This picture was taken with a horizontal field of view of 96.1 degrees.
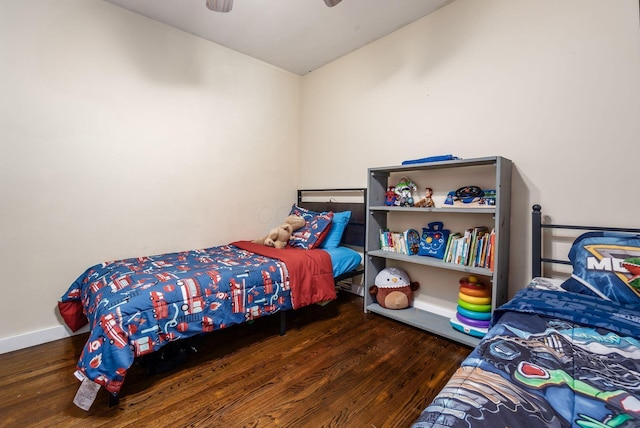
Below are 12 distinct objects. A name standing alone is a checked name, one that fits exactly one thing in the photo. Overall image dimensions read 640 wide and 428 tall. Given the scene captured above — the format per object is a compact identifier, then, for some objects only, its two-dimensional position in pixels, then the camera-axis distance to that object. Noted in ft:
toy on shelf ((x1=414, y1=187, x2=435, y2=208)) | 7.80
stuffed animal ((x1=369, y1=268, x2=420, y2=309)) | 8.14
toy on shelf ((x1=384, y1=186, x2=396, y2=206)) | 8.50
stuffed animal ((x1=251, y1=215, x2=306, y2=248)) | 8.96
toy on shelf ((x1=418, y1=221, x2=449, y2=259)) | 7.59
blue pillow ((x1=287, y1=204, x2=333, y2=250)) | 8.70
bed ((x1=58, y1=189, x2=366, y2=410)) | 4.58
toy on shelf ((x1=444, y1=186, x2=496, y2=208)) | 6.56
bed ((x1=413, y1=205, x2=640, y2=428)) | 2.15
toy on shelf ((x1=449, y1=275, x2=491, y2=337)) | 6.48
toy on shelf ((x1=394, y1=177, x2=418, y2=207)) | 8.10
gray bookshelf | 6.08
